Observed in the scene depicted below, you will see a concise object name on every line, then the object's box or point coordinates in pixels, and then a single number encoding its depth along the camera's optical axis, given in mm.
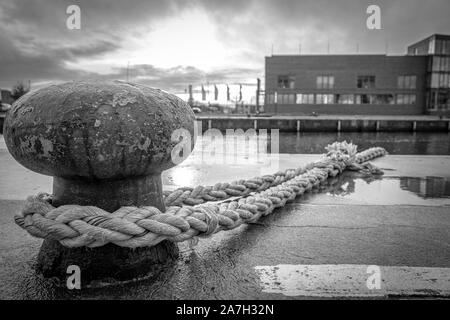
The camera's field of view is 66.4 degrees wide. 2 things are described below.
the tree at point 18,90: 63625
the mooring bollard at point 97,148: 1487
